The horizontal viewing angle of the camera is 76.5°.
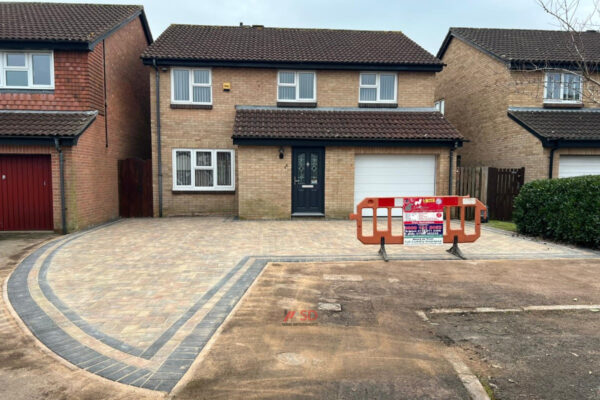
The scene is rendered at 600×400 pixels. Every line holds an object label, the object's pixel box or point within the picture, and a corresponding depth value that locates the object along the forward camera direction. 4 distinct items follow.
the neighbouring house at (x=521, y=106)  13.73
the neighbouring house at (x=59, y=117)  10.73
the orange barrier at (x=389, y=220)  7.66
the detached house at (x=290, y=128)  13.45
